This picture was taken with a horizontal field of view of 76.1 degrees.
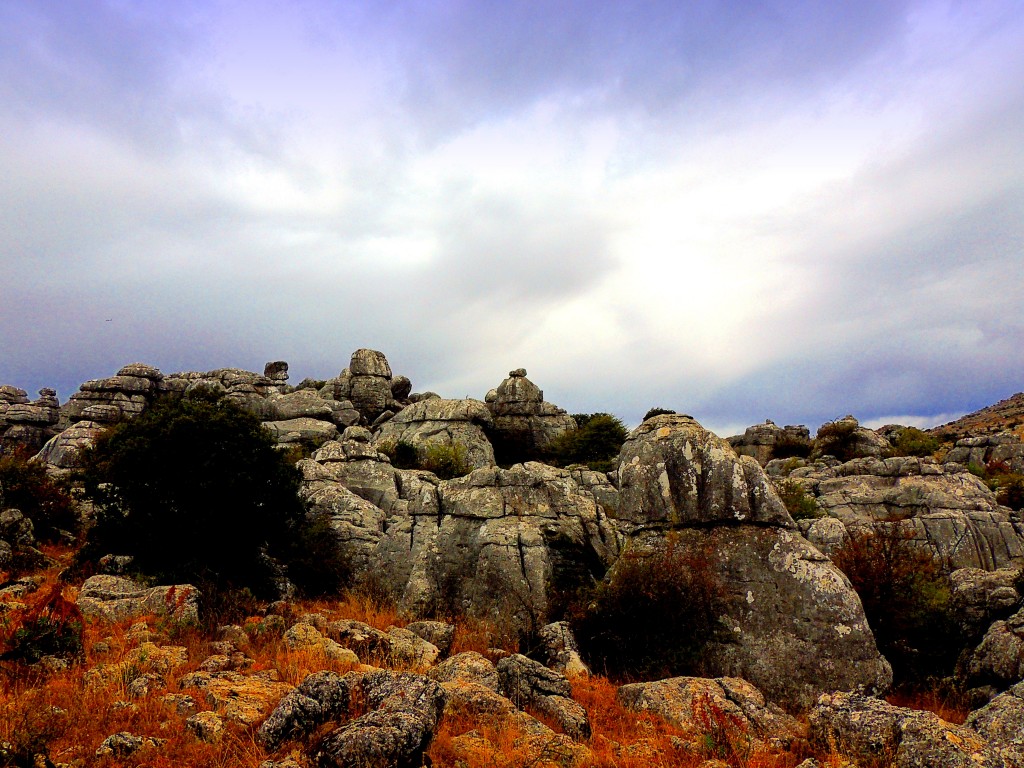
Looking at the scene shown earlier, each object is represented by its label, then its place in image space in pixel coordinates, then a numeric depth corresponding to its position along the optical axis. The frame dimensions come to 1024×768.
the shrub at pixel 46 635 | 9.12
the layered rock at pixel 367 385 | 59.56
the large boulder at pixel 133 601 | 11.84
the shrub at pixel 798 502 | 24.25
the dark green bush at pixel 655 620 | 11.62
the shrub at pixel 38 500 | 19.88
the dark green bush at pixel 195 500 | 15.56
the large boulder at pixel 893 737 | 6.52
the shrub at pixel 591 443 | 49.44
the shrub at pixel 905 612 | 12.34
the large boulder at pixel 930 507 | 23.23
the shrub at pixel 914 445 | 49.26
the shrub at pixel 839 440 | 50.38
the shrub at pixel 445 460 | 36.38
